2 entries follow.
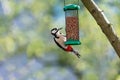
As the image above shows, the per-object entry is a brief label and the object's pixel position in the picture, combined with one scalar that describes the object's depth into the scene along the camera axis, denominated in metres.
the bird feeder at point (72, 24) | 6.36
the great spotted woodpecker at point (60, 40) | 6.20
